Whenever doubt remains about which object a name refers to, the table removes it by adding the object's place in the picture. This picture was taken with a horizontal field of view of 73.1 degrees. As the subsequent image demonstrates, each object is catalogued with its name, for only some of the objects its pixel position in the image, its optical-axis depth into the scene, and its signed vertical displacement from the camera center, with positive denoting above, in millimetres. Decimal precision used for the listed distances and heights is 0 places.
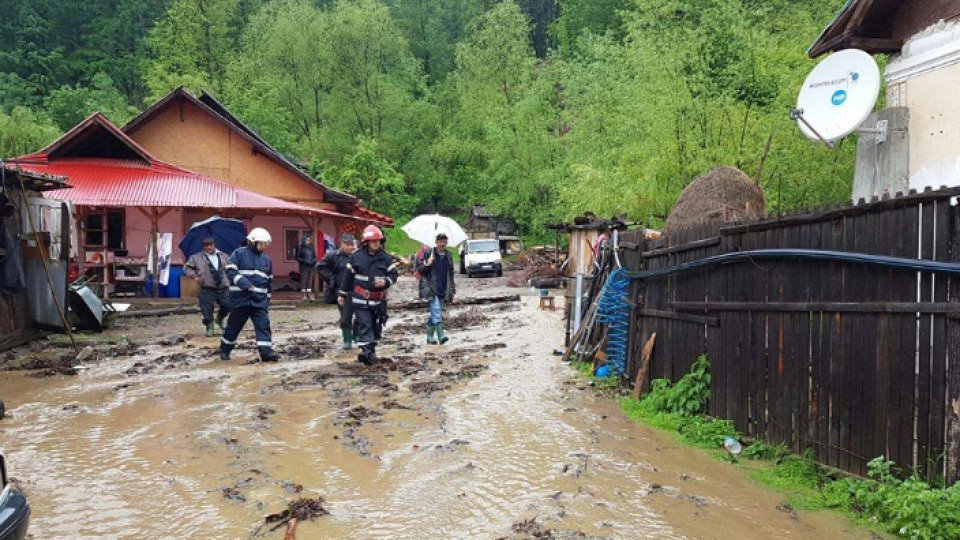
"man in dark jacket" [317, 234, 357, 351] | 11281 -91
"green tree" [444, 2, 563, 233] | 44719 +10346
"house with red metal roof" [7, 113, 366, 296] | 20375 +2102
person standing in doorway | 21281 +36
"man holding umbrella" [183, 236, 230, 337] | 12594 -160
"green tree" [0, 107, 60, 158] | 32094 +7154
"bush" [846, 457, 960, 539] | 3764 -1484
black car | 2928 -1165
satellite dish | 8234 +2284
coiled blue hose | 8648 -696
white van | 34969 +355
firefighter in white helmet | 10211 -445
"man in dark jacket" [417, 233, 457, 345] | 12055 -310
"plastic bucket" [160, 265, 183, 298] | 21547 -777
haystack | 9617 +1019
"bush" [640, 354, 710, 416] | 6664 -1373
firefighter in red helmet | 10008 -307
